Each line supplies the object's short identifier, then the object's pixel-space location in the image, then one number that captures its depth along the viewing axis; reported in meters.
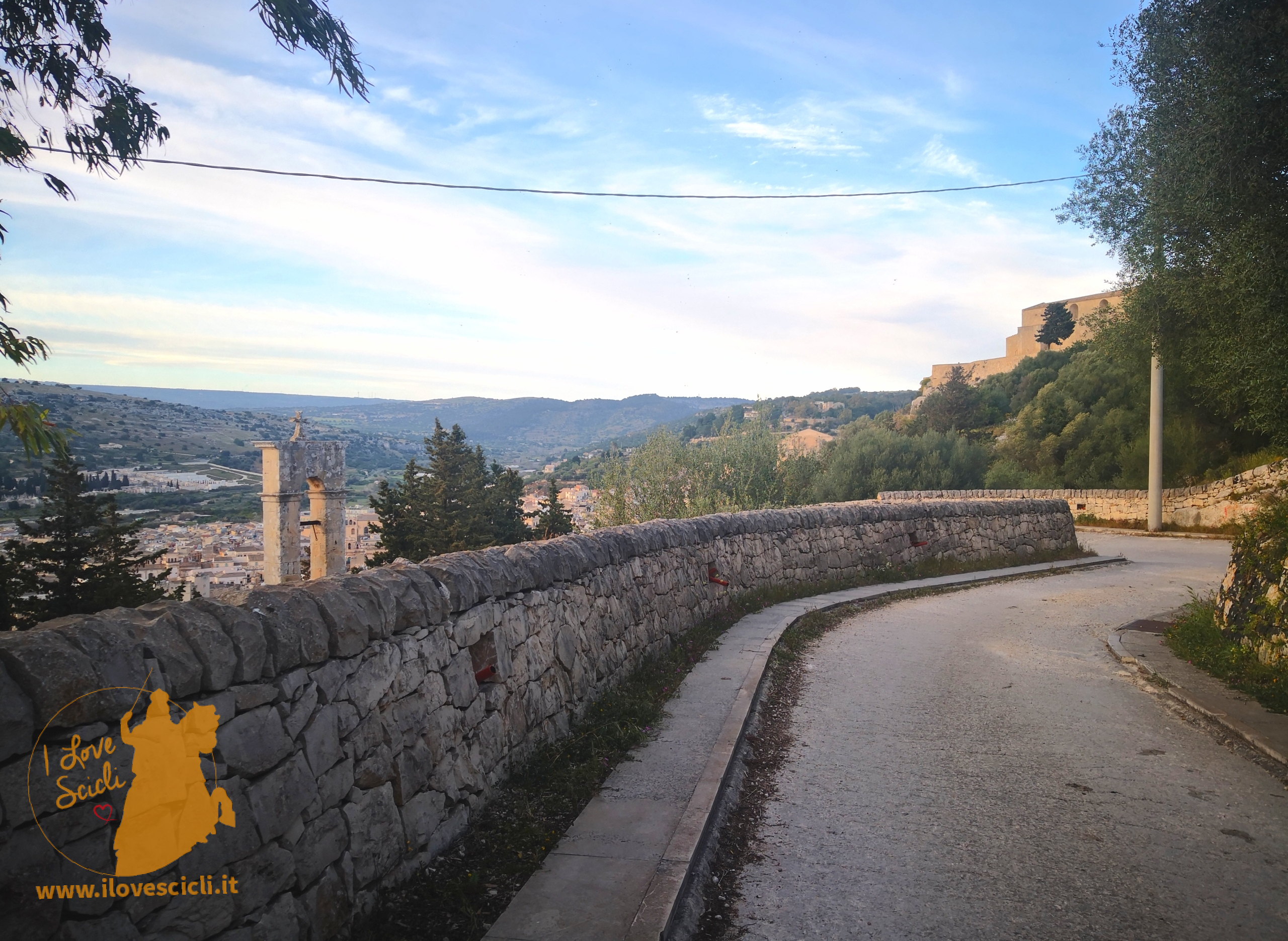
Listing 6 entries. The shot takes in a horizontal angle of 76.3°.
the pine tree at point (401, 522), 30.77
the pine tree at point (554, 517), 26.75
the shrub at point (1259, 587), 7.82
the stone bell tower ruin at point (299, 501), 16.89
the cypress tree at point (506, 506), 32.22
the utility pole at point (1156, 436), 25.50
